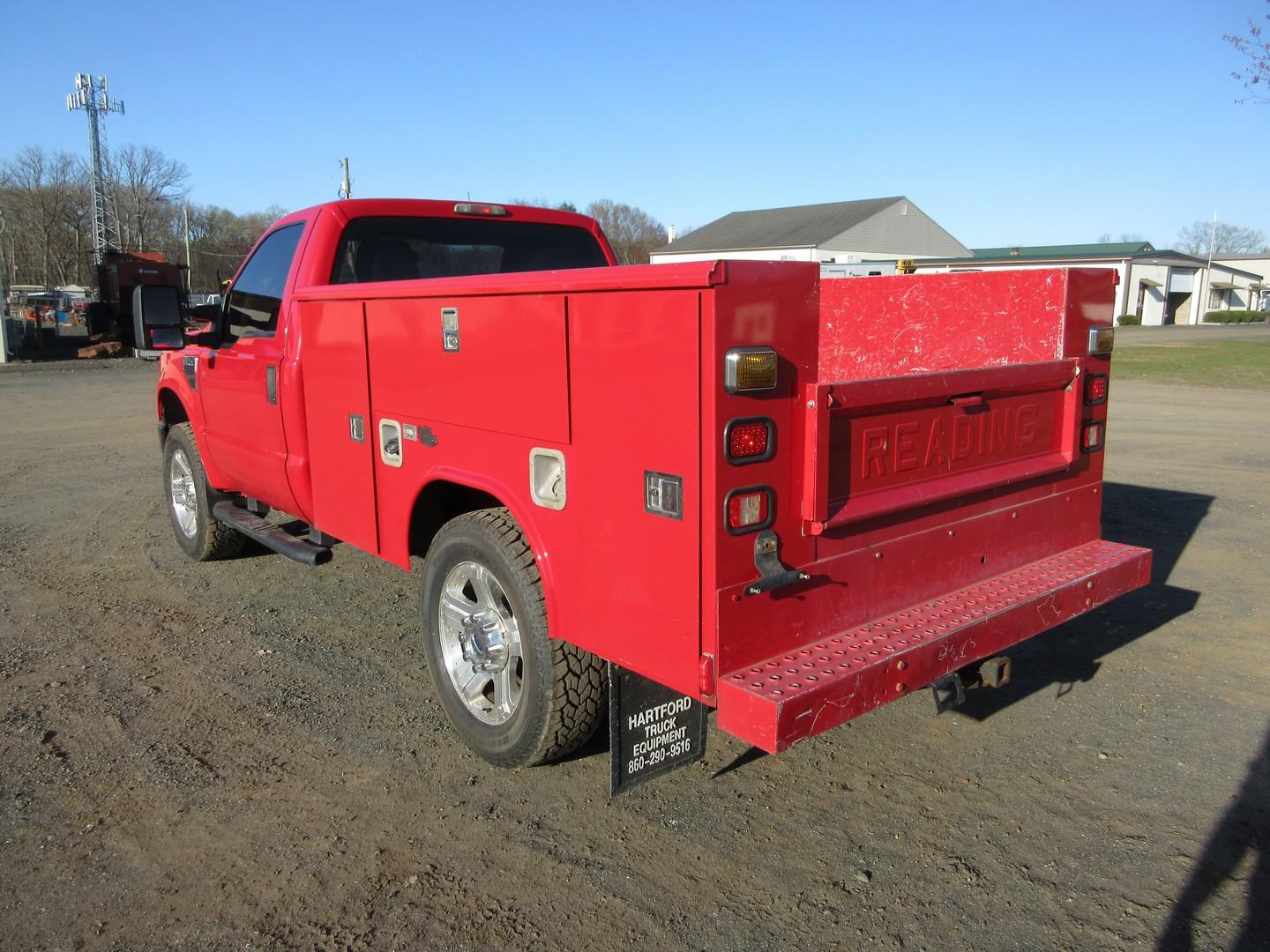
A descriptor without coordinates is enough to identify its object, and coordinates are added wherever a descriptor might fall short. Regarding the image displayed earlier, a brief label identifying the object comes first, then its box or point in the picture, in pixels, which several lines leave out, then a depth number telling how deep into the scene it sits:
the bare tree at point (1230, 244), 143.12
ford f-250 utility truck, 2.66
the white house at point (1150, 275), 55.50
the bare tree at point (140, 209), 66.31
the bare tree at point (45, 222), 62.53
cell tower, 50.09
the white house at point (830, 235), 48.47
